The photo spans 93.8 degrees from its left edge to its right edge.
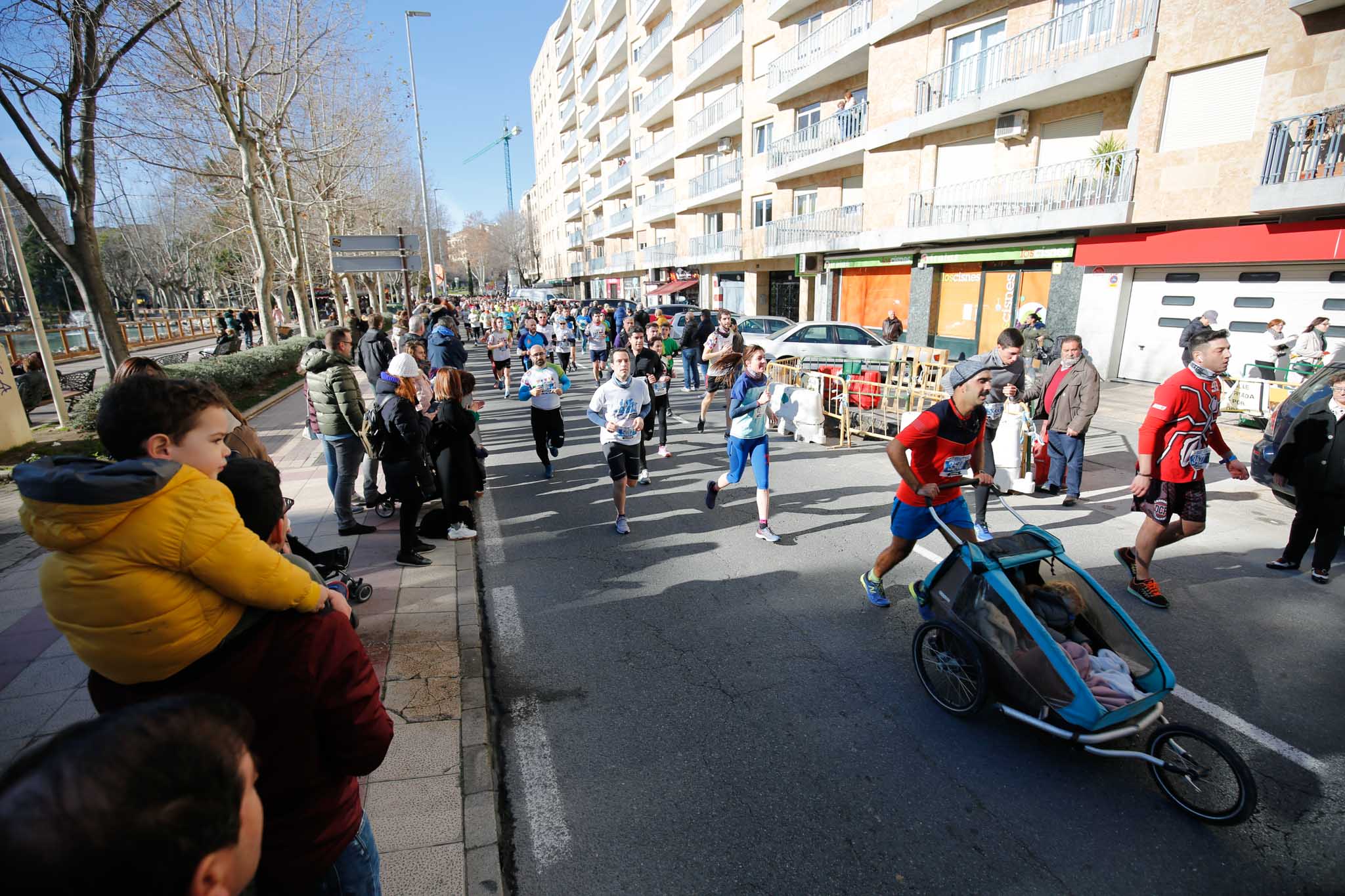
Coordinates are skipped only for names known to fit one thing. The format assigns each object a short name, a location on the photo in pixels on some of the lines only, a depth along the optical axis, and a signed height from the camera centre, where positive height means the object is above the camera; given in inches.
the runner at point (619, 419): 240.1 -49.5
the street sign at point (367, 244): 589.6 +42.5
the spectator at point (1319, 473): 178.4 -56.7
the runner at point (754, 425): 232.4 -50.8
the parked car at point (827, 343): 591.8 -56.8
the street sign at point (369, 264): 557.3 +23.9
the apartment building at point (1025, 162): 466.0 +115.5
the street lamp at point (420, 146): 1160.8 +268.2
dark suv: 198.4 -47.4
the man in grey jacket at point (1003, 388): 239.6 -46.8
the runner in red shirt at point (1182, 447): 171.9 -46.1
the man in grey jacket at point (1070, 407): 261.9 -53.4
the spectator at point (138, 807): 29.4 -25.5
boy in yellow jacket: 56.8 -25.0
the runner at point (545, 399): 296.7 -52.2
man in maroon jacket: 61.1 -40.9
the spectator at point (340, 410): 222.7 -41.4
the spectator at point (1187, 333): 381.0 -36.5
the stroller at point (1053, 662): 111.0 -73.8
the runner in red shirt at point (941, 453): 164.2 -44.5
